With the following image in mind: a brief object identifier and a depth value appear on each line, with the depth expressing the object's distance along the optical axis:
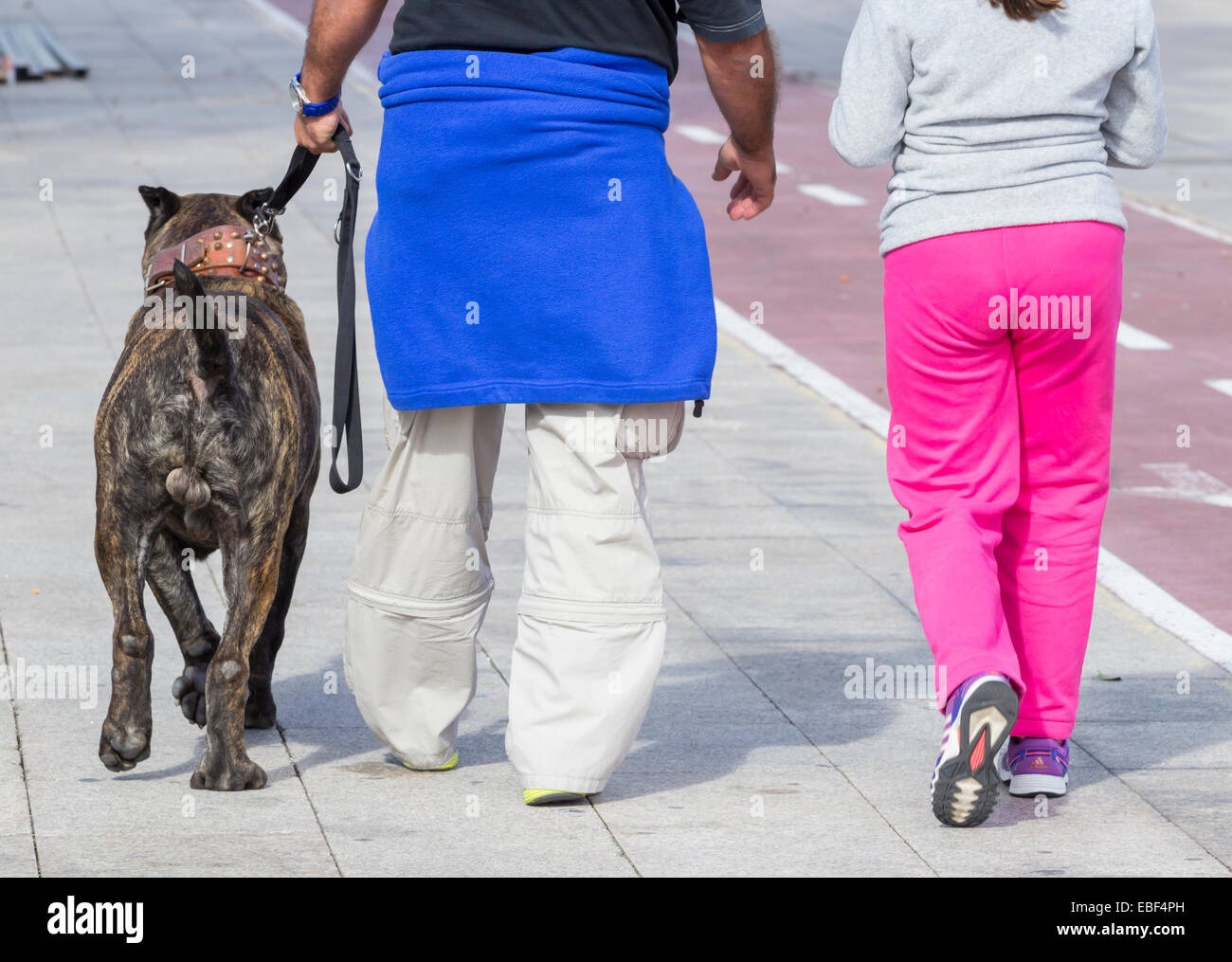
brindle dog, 9.06
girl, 8.80
